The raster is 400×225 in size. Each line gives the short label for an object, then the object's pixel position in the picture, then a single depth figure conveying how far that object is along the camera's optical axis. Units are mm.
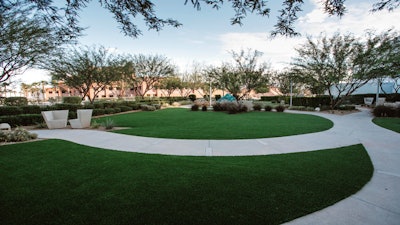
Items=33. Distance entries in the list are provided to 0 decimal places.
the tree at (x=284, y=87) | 36609
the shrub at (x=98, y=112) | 15694
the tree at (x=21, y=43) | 7328
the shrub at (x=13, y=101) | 15794
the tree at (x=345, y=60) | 14102
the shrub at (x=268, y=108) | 18469
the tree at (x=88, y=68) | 17531
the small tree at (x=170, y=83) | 35656
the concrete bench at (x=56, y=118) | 9219
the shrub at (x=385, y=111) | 12641
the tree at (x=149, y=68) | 29406
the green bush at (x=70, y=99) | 18781
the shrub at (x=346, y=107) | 17812
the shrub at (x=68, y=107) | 13195
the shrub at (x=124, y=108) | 19469
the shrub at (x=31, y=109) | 11859
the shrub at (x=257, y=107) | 19077
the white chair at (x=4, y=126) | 7984
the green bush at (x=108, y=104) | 18358
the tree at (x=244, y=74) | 20953
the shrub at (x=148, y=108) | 21141
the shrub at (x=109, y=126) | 8961
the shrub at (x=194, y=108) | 19606
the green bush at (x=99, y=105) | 17138
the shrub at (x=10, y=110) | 11094
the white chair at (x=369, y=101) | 22656
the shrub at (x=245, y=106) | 17353
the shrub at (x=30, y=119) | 10227
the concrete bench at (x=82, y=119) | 9234
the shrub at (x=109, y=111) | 17031
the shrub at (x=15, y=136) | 6555
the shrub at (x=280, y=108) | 17622
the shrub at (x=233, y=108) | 16672
